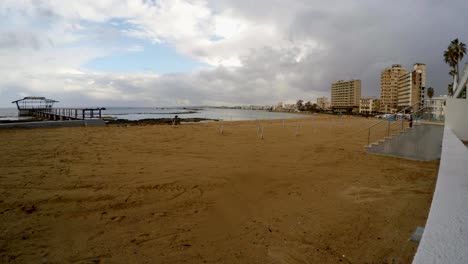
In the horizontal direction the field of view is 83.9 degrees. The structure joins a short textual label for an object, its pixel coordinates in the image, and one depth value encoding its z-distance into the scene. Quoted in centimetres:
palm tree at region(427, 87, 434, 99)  7538
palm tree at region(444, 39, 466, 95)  4300
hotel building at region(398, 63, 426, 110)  7633
